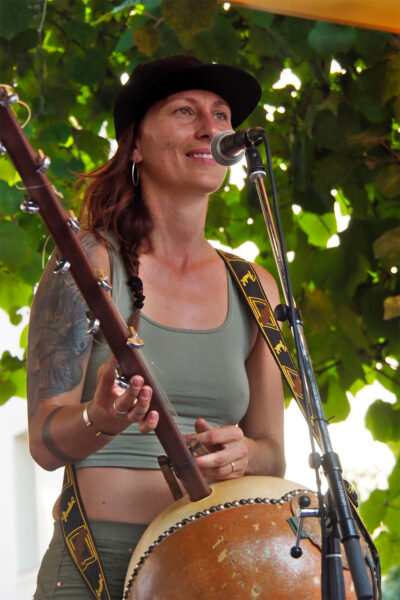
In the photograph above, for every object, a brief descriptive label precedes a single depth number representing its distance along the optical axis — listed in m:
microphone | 4.49
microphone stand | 4.20
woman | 4.61
